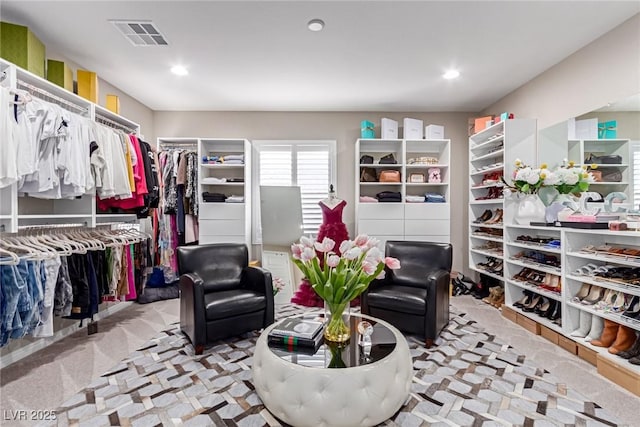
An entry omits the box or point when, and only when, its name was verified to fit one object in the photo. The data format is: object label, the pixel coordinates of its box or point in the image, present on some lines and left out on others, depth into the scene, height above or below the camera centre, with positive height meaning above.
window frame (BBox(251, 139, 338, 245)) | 4.85 +0.86
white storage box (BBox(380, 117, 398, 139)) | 4.52 +1.17
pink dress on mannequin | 3.91 -0.28
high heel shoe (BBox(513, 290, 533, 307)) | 3.31 -0.97
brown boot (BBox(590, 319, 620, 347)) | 2.38 -0.96
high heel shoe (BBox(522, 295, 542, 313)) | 3.17 -0.98
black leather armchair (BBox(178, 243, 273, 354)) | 2.60 -0.77
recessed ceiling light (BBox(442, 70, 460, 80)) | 3.51 +1.54
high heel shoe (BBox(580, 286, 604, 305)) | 2.55 -0.72
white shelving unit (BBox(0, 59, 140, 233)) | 2.22 +0.11
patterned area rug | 1.80 -1.20
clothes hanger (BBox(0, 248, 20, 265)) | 2.06 -0.31
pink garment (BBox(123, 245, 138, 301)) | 3.28 -0.68
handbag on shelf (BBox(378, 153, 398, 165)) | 4.54 +0.72
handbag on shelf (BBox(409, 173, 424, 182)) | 4.66 +0.47
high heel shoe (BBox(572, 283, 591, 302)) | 2.66 -0.72
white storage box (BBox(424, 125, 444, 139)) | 4.57 +1.14
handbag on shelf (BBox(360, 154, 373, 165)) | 4.61 +0.73
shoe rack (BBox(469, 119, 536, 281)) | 3.64 +0.39
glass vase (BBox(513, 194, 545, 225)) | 3.27 -0.01
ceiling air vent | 2.58 +1.55
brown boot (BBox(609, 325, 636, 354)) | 2.28 -0.96
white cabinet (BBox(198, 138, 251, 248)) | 4.41 +0.12
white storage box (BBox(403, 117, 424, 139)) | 4.54 +1.18
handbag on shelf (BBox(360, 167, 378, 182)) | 4.57 +0.51
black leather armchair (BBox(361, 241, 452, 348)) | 2.70 -0.78
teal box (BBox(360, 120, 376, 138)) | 4.57 +1.18
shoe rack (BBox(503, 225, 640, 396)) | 2.22 -0.75
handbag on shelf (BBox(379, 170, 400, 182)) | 4.52 +0.49
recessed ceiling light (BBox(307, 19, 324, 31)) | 2.55 +1.53
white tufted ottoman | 1.56 -0.94
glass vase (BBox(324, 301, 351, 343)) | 1.97 -0.74
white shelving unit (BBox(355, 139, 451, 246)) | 4.50 -0.08
